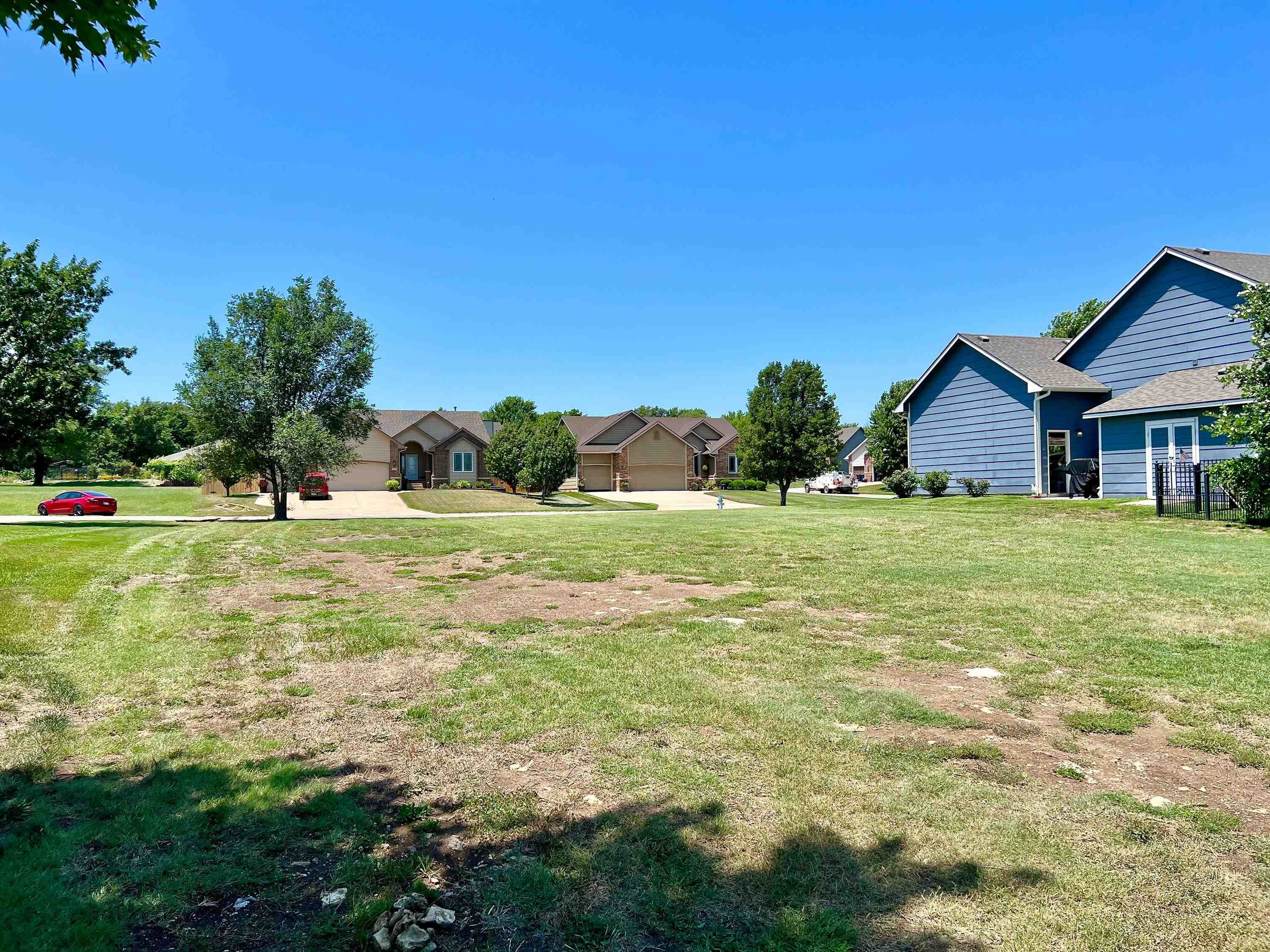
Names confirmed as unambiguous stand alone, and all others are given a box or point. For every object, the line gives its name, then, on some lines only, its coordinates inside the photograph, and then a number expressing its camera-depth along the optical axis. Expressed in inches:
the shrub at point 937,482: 1155.3
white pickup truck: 2073.1
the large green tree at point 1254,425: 599.2
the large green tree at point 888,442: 1590.8
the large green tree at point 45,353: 853.8
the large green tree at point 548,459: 1716.3
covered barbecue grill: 956.0
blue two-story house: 828.0
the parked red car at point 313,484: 1202.6
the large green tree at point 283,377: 1104.2
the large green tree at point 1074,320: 2017.7
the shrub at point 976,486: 1082.1
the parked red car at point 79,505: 1330.0
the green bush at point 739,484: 2301.9
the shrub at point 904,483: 1259.2
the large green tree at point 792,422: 1387.8
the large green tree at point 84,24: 131.1
